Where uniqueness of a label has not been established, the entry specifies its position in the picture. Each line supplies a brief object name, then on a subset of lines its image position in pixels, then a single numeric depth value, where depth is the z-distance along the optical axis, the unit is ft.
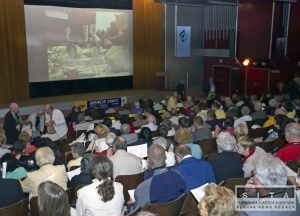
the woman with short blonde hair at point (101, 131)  20.01
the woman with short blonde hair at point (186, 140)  16.29
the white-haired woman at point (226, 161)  13.28
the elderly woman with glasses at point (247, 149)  14.12
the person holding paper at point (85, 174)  12.76
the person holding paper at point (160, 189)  11.03
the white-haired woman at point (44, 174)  12.78
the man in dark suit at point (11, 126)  25.22
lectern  52.47
